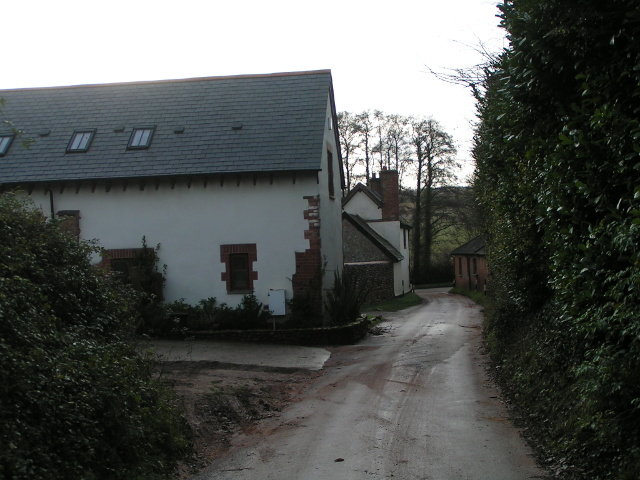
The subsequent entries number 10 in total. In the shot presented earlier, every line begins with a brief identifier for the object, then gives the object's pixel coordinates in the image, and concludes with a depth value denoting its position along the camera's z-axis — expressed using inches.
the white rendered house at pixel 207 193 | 749.9
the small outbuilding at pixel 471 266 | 1759.4
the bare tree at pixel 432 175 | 2042.3
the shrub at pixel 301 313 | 737.0
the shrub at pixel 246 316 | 732.7
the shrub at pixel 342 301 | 776.3
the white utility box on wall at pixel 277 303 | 732.7
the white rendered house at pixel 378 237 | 1537.9
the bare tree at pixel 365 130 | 2153.1
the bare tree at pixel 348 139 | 2127.2
